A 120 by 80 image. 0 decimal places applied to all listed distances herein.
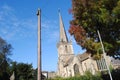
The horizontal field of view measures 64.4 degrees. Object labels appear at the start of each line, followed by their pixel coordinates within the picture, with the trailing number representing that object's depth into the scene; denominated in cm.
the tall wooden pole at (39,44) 497
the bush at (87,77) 1590
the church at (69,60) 2920
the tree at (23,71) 2694
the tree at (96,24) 713
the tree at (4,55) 2801
